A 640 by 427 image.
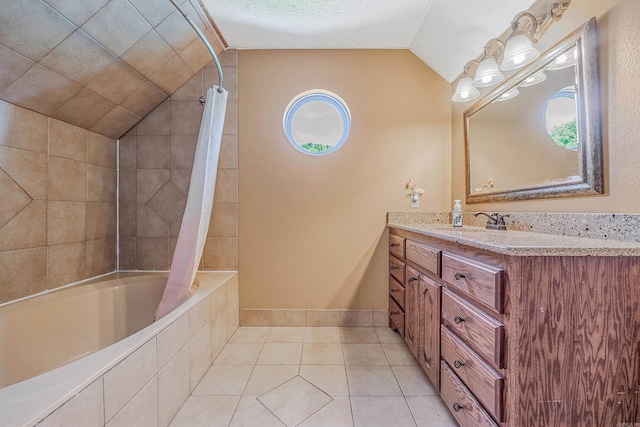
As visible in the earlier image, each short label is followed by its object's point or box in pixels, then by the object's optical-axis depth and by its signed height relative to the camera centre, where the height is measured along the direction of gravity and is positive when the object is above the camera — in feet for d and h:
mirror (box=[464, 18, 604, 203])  3.56 +1.41
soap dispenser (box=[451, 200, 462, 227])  5.78 +0.02
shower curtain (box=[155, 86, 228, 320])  5.37 +0.15
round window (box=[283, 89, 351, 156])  7.18 +2.71
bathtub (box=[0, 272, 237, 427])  2.34 -1.67
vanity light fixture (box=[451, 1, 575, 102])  4.03 +2.77
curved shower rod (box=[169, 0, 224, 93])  4.74 +3.26
